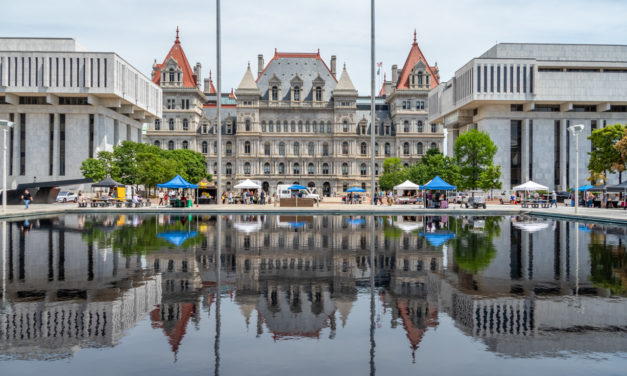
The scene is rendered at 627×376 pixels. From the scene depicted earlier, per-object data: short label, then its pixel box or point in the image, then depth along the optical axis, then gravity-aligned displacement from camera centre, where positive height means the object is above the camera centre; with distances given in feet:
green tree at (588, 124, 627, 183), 152.87 +13.55
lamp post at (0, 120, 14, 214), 111.60 +14.51
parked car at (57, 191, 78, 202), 180.43 -1.76
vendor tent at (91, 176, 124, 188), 136.98 +2.01
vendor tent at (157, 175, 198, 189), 131.43 +1.98
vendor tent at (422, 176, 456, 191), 132.77 +1.94
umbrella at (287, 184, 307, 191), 171.11 +1.68
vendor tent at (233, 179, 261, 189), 159.10 +2.15
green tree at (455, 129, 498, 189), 174.50 +13.54
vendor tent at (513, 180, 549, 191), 149.69 +1.70
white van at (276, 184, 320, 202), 176.76 +0.34
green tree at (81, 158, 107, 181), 178.50 +7.82
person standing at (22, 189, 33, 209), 122.21 -1.41
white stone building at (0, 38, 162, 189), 198.08 +36.44
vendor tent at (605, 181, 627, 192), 142.41 +1.45
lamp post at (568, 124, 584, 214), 113.60 +15.22
